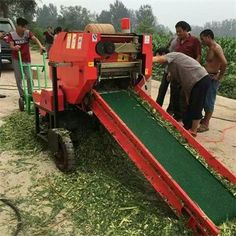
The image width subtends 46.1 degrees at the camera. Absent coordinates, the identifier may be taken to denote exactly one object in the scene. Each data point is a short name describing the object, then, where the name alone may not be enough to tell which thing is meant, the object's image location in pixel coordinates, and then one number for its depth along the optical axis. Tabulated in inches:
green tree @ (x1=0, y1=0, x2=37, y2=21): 810.3
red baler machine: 99.9
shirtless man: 179.6
